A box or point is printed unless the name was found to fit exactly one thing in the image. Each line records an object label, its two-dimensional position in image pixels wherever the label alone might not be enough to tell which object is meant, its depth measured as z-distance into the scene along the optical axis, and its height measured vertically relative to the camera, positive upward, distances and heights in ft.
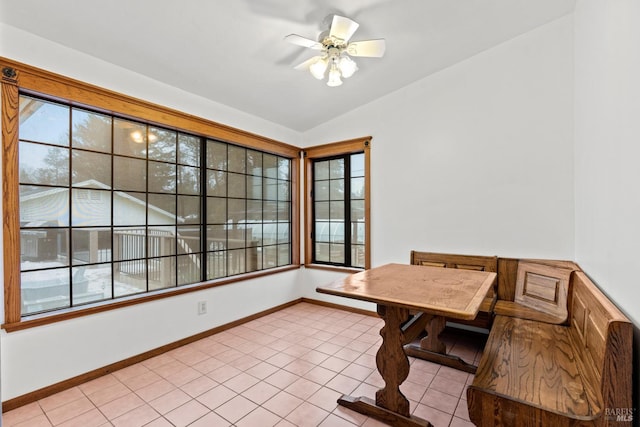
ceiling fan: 7.18 +4.14
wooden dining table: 5.82 -1.70
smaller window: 13.66 +0.38
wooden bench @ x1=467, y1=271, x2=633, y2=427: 4.24 -2.80
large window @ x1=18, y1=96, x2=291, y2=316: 7.66 +0.16
